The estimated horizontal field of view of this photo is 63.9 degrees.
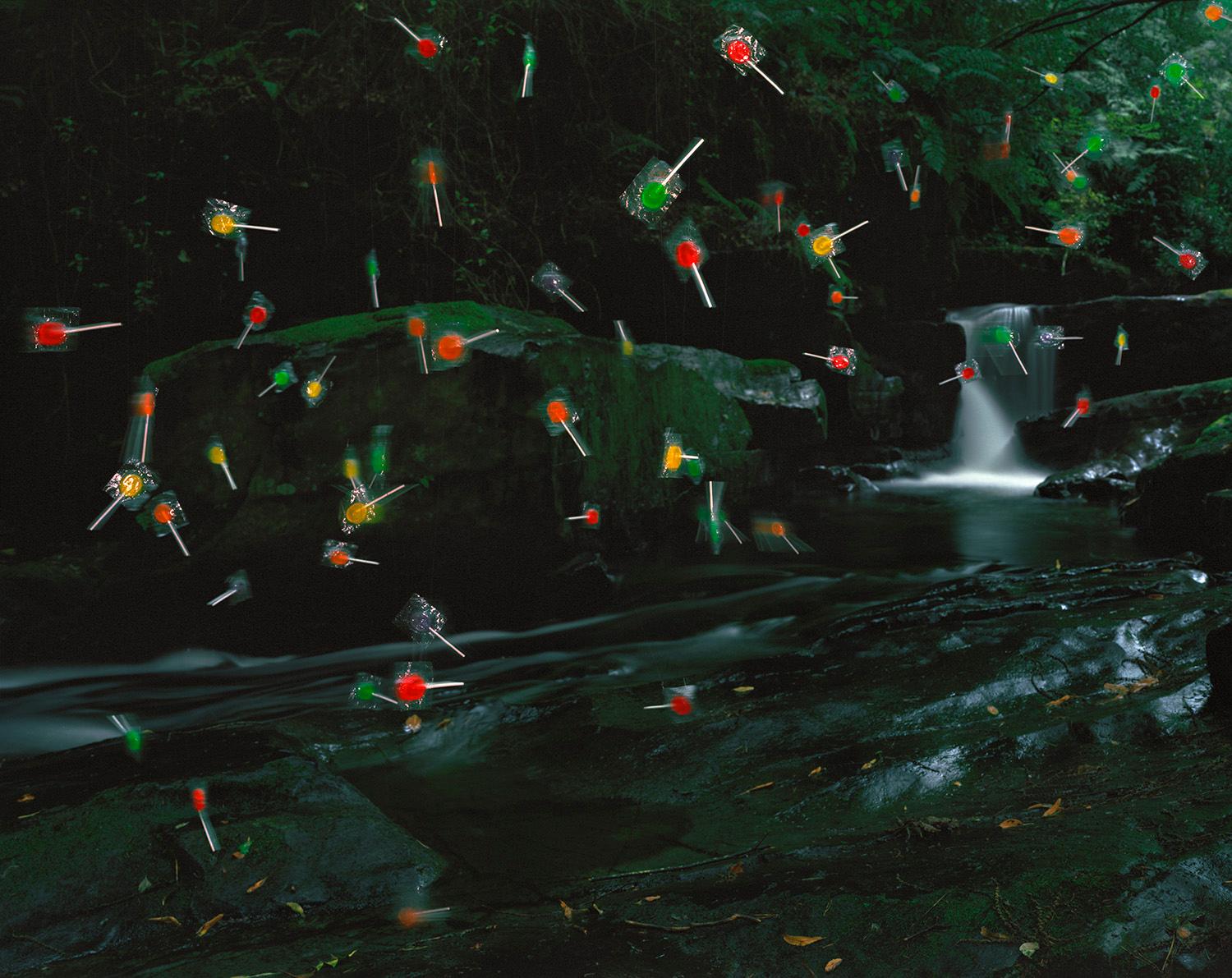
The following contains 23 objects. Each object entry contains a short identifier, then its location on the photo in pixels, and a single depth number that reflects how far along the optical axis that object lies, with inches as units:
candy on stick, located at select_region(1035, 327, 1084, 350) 467.5
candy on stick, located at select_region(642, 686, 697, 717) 161.5
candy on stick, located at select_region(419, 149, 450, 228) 343.0
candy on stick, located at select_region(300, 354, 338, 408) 248.2
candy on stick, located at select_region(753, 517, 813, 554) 302.5
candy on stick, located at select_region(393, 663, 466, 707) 188.7
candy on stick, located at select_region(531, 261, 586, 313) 362.0
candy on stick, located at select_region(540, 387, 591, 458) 258.4
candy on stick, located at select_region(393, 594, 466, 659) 237.5
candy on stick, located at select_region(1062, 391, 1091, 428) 420.2
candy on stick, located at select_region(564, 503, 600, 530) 267.3
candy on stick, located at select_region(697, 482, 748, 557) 307.4
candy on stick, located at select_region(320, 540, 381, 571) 247.3
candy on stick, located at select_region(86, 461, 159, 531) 258.8
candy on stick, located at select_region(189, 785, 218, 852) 112.2
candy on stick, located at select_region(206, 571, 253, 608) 242.2
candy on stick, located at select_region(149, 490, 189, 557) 246.2
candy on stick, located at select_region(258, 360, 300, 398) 249.1
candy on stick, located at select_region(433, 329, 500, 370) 254.5
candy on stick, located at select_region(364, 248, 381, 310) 331.3
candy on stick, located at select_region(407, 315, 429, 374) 254.2
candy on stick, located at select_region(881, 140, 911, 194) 420.5
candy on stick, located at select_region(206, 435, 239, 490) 248.4
